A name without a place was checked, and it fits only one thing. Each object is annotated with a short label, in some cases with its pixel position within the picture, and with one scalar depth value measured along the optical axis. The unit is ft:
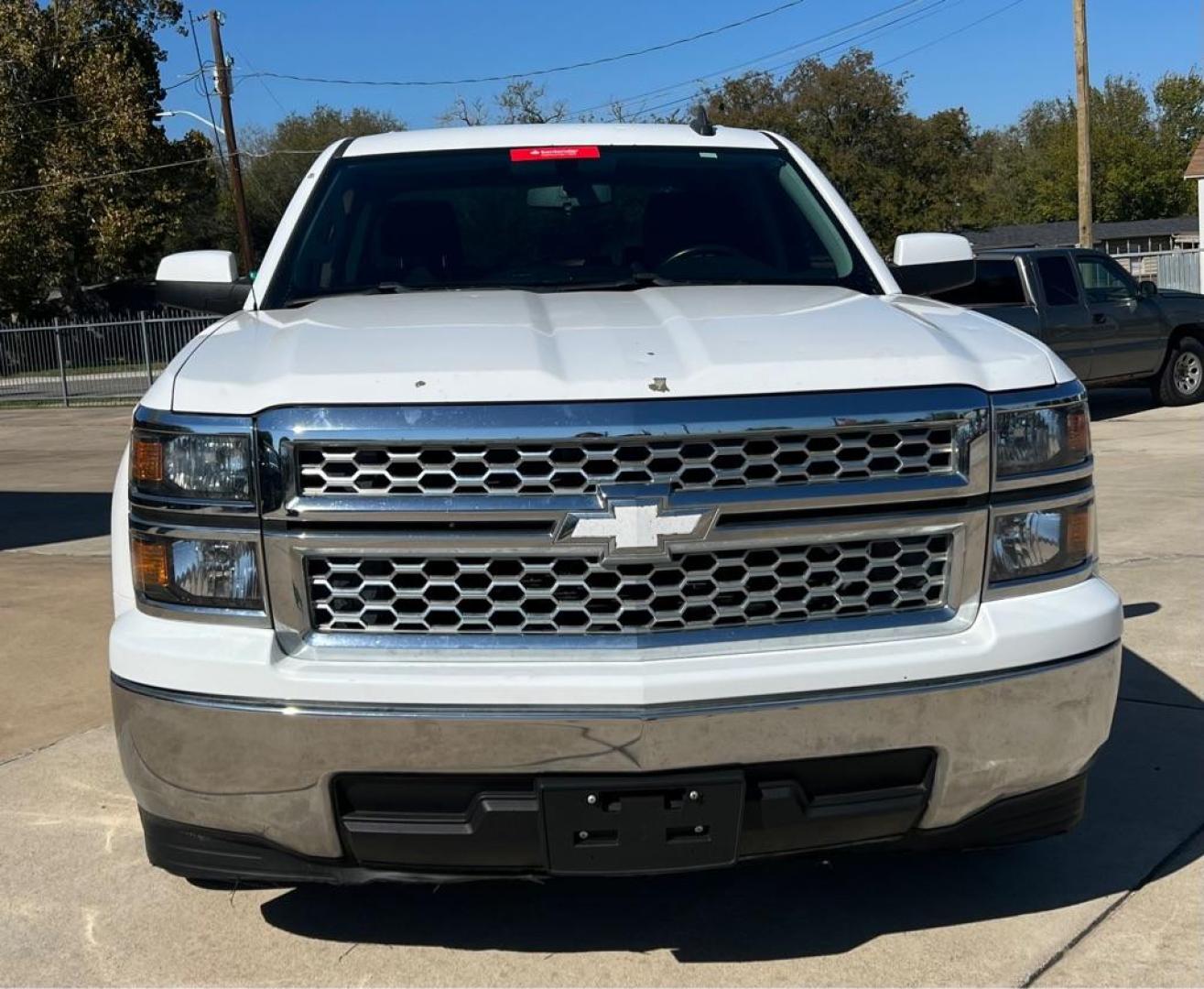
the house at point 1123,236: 207.62
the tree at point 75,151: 124.77
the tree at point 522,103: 176.76
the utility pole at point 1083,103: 77.77
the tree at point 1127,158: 277.44
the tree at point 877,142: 185.26
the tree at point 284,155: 199.81
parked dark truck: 46.01
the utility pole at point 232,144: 109.91
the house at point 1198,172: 120.98
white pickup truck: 8.68
